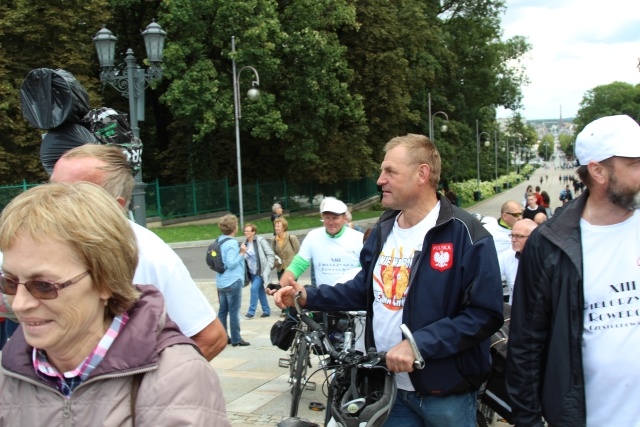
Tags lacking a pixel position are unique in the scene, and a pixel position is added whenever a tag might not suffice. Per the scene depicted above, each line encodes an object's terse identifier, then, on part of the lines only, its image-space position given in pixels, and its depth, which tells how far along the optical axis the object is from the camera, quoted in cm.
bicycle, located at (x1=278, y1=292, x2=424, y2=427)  297
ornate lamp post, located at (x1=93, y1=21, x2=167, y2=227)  1316
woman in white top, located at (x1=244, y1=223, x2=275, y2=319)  1096
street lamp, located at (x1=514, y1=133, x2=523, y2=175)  11244
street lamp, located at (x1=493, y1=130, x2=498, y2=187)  8538
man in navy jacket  299
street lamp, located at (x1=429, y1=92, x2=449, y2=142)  3803
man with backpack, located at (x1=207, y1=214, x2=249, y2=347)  936
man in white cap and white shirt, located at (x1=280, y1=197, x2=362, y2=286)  657
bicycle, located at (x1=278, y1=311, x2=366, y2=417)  562
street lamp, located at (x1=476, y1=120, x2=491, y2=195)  5372
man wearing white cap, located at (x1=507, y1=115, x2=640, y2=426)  252
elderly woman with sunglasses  159
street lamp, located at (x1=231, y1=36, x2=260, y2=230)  2459
